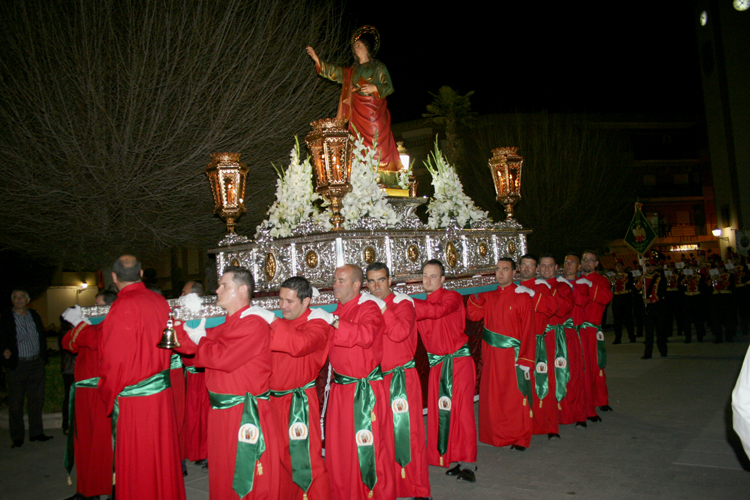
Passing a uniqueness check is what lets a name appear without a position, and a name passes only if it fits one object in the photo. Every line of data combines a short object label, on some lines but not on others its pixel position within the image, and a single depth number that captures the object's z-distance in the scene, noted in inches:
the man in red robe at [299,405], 170.6
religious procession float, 267.1
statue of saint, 346.3
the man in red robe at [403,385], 193.2
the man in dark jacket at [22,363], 295.7
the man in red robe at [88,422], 208.1
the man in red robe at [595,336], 306.0
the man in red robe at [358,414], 181.6
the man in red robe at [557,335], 271.2
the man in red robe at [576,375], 279.6
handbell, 151.8
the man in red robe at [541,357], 263.7
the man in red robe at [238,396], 153.4
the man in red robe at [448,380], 215.2
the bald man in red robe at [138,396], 170.4
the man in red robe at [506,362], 243.9
